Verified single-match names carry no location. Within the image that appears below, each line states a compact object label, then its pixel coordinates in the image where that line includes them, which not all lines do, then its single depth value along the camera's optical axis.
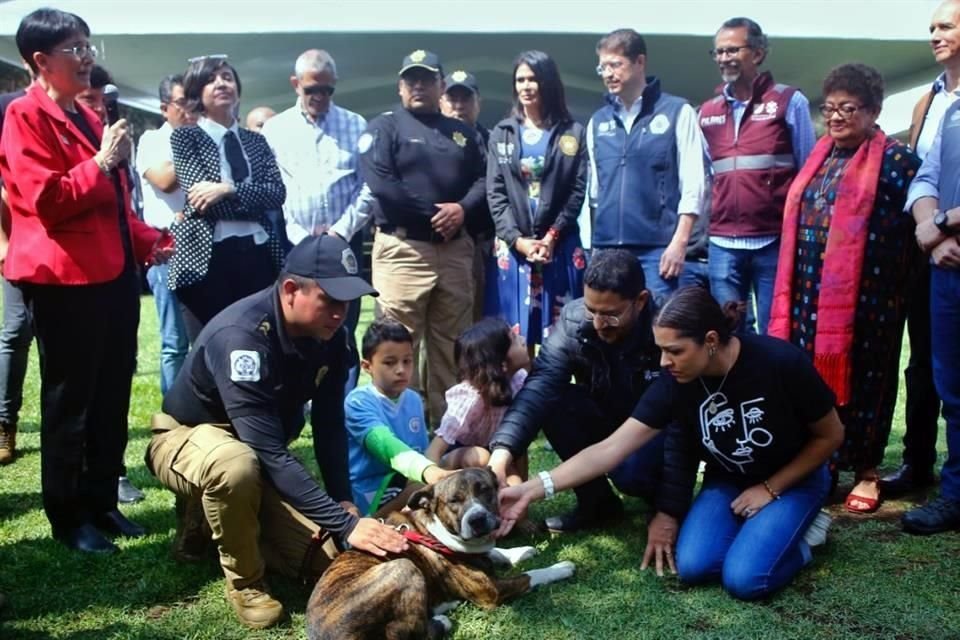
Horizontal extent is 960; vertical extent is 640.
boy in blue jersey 4.01
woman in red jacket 3.63
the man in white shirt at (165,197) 5.18
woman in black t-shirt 3.41
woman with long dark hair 5.55
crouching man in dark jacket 3.82
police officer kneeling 3.17
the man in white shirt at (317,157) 6.06
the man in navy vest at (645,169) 5.10
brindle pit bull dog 2.90
